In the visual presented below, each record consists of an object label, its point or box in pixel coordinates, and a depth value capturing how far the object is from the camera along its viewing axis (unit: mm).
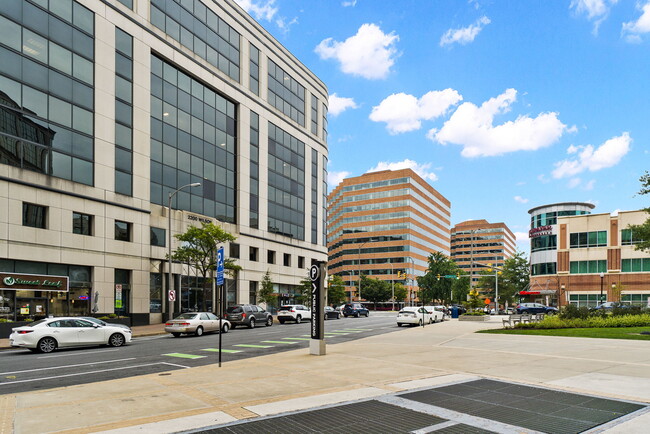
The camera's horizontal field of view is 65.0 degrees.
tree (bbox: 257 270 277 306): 52875
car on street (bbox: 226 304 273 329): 34375
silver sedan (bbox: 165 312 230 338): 27766
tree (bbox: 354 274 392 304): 113375
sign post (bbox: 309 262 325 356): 16688
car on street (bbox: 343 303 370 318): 55031
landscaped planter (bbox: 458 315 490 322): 43744
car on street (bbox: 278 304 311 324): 42219
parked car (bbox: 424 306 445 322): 41594
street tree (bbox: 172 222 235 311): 38094
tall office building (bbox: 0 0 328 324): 30766
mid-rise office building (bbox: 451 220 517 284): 192500
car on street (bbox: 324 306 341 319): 48000
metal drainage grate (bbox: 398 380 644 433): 7586
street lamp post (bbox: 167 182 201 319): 33978
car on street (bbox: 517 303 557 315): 55341
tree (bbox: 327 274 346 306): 73338
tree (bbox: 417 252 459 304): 107688
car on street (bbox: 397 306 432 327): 36562
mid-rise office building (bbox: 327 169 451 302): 127812
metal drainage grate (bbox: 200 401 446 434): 7234
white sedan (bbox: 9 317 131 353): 20266
